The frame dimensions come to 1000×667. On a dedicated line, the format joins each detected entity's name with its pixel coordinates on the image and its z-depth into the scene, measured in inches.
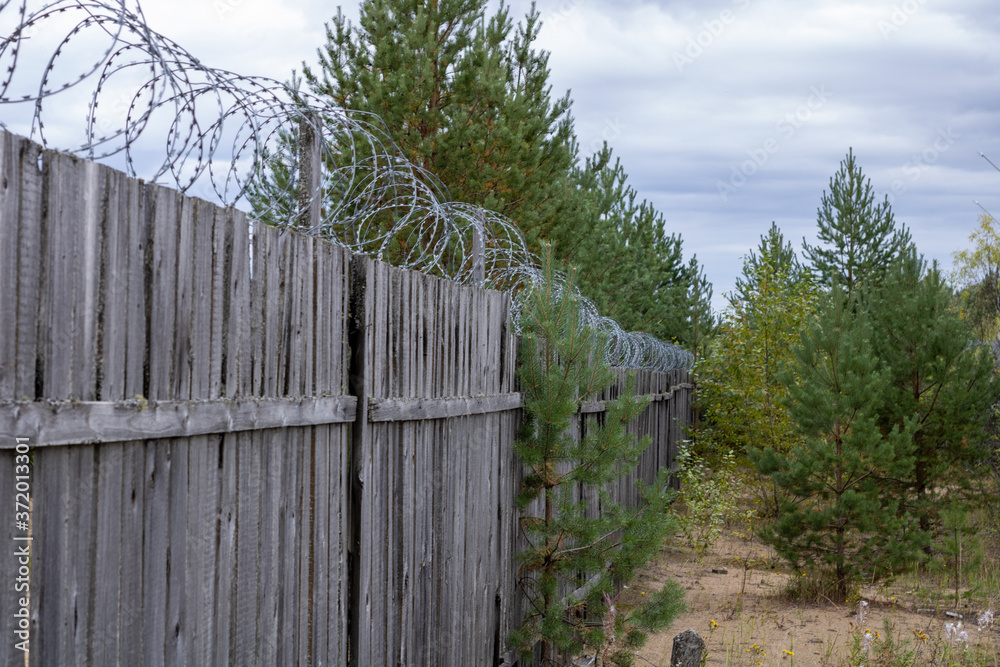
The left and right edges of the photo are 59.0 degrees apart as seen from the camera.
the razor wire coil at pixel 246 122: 94.0
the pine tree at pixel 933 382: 368.2
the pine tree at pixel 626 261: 627.5
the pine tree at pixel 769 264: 507.8
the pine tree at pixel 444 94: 395.9
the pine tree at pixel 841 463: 310.7
